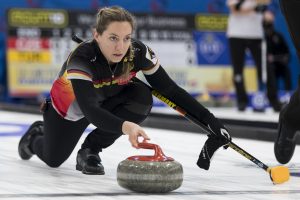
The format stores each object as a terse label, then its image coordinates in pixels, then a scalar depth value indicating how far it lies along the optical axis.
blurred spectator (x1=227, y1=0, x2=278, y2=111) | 15.22
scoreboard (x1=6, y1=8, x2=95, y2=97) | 16.92
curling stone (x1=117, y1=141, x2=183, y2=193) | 5.48
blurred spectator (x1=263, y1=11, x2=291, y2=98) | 18.68
